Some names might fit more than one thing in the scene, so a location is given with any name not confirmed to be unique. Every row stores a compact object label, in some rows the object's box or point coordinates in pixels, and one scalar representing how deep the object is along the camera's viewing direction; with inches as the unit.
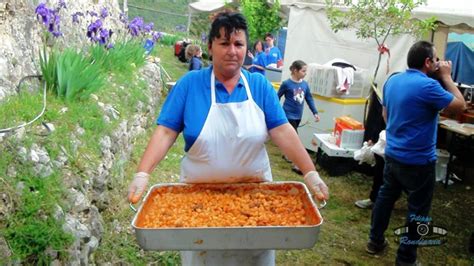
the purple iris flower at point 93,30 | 211.4
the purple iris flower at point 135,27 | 292.8
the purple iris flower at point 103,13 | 259.8
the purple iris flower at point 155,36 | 356.2
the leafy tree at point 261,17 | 597.3
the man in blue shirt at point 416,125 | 140.1
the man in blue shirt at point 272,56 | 461.4
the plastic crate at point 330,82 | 287.4
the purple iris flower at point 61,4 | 196.5
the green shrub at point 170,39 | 730.1
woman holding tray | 89.7
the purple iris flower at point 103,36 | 213.9
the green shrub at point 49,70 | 152.0
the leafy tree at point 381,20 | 267.0
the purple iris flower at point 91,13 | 239.5
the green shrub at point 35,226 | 88.7
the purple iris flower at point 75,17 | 212.4
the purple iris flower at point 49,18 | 161.0
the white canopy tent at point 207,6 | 705.6
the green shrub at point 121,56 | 212.7
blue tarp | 470.6
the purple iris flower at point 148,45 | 327.0
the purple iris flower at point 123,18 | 328.6
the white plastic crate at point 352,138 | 250.3
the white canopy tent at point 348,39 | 258.5
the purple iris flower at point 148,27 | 332.2
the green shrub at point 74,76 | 153.5
